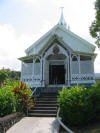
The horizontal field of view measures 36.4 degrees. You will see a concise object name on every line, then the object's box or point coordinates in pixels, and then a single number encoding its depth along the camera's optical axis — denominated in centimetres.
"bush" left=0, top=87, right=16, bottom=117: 765
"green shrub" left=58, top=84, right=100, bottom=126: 665
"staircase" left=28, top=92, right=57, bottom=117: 910
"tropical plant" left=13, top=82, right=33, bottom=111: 880
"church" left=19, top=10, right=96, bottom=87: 1438
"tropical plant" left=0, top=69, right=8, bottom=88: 1830
